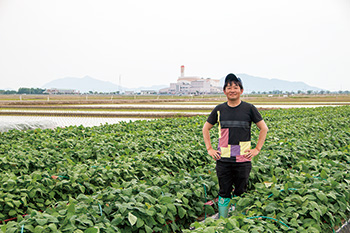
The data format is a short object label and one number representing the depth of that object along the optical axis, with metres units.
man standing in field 3.68
